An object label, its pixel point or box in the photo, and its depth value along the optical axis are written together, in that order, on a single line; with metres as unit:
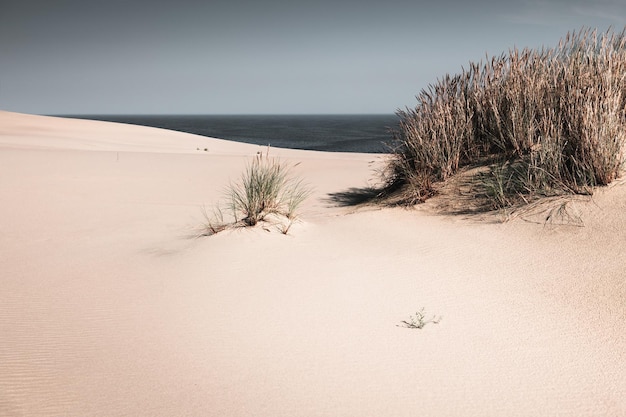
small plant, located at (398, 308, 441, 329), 3.46
